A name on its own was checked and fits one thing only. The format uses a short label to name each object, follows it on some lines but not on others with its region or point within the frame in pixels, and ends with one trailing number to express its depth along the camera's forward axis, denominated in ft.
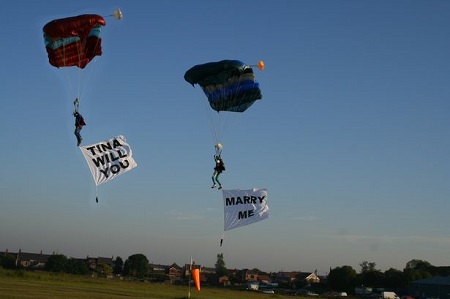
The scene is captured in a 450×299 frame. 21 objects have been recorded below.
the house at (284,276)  519.27
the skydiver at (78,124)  71.77
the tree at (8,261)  405.10
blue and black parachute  83.63
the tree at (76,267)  326.24
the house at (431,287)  287.30
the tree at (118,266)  446.60
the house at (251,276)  483.51
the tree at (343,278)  315.99
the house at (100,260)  502.87
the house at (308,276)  501.15
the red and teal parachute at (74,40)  74.08
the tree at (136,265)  428.56
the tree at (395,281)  319.47
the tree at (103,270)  362.74
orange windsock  94.79
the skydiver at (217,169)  81.15
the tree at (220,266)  480.97
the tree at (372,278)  312.48
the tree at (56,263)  334.03
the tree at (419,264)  442.91
